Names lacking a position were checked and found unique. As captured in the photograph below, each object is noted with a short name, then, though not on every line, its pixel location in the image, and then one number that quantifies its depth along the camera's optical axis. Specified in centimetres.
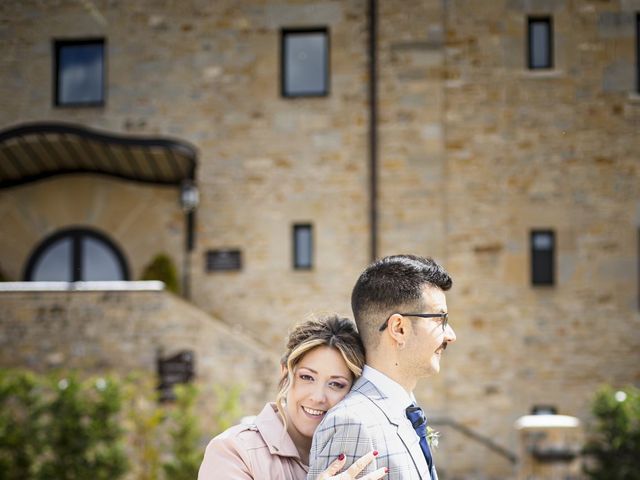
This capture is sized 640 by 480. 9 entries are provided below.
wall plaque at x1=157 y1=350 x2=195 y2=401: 1347
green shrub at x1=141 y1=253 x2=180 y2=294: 1549
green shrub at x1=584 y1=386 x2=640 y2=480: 1270
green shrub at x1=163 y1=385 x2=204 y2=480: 1230
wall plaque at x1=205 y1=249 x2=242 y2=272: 1571
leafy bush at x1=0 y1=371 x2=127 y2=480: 1230
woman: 377
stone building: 1527
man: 335
